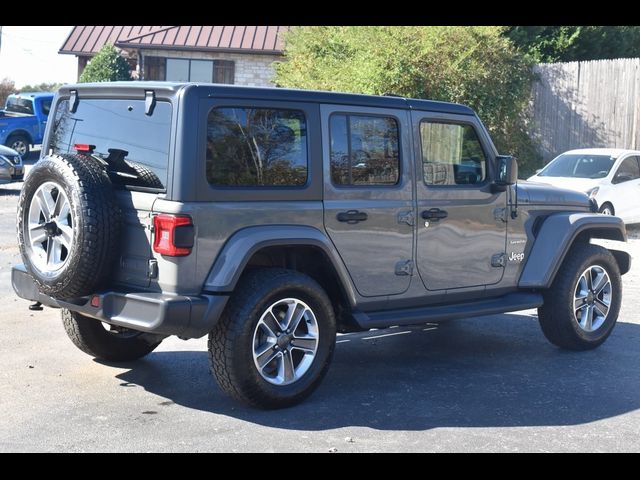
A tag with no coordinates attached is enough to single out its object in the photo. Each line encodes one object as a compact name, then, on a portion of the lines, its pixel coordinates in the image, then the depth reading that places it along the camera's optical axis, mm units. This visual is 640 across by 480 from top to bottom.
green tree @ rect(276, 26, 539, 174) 18859
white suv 15891
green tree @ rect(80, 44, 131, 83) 30219
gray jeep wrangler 5668
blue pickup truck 25812
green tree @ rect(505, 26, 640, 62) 25834
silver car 19031
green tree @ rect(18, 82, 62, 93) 65788
